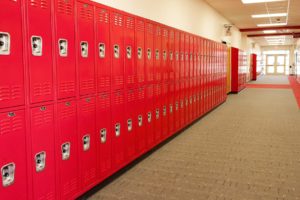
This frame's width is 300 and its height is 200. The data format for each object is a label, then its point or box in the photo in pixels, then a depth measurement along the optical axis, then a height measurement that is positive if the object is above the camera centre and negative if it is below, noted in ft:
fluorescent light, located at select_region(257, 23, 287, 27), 50.29 +8.52
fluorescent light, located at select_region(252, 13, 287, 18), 39.84 +8.04
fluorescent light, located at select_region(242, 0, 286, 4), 31.39 +7.64
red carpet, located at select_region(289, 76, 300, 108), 40.32 -2.05
